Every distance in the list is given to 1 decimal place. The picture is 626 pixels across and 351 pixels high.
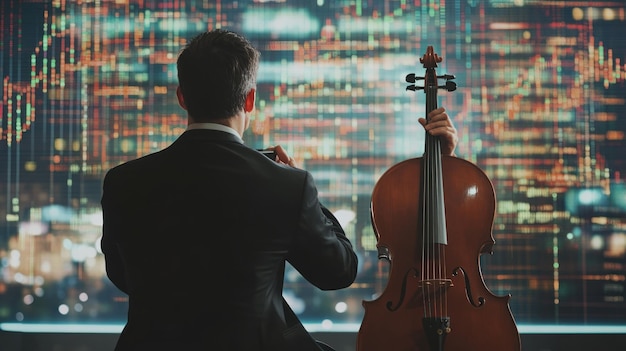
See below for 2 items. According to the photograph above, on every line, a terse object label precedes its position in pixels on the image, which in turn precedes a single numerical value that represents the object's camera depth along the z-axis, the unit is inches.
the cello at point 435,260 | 147.2
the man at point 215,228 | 123.5
